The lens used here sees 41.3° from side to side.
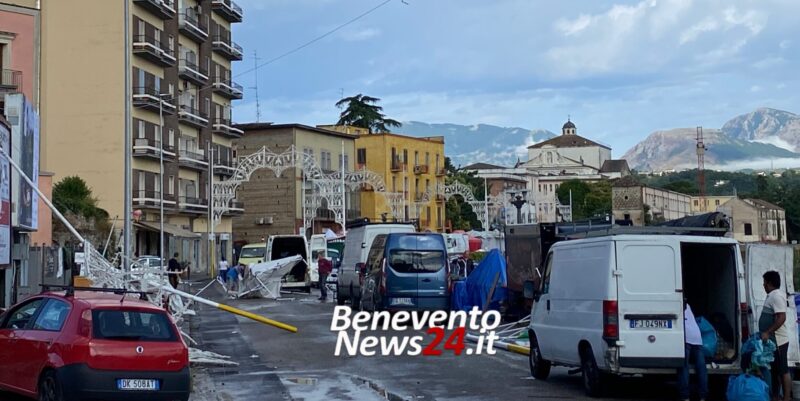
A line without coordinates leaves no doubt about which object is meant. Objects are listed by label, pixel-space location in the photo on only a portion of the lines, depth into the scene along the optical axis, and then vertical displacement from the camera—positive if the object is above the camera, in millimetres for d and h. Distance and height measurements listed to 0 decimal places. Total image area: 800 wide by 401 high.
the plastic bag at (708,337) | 14287 -1216
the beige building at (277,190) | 87938 +5358
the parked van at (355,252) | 35375 -4
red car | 12055 -1114
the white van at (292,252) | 48750 +62
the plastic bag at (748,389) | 12227 -1657
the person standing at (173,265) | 40794 -396
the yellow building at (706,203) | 133500 +5692
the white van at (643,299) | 13719 -703
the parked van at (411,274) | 29172 -619
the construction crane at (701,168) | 131875 +10131
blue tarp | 29297 -986
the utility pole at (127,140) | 26480 +2956
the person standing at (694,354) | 13695 -1393
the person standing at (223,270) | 49681 -737
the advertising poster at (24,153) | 25672 +2635
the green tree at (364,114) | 110625 +14389
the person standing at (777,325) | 13406 -1001
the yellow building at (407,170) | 99875 +7938
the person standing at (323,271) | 41719 -716
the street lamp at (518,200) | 39938 +1876
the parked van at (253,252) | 54719 +106
